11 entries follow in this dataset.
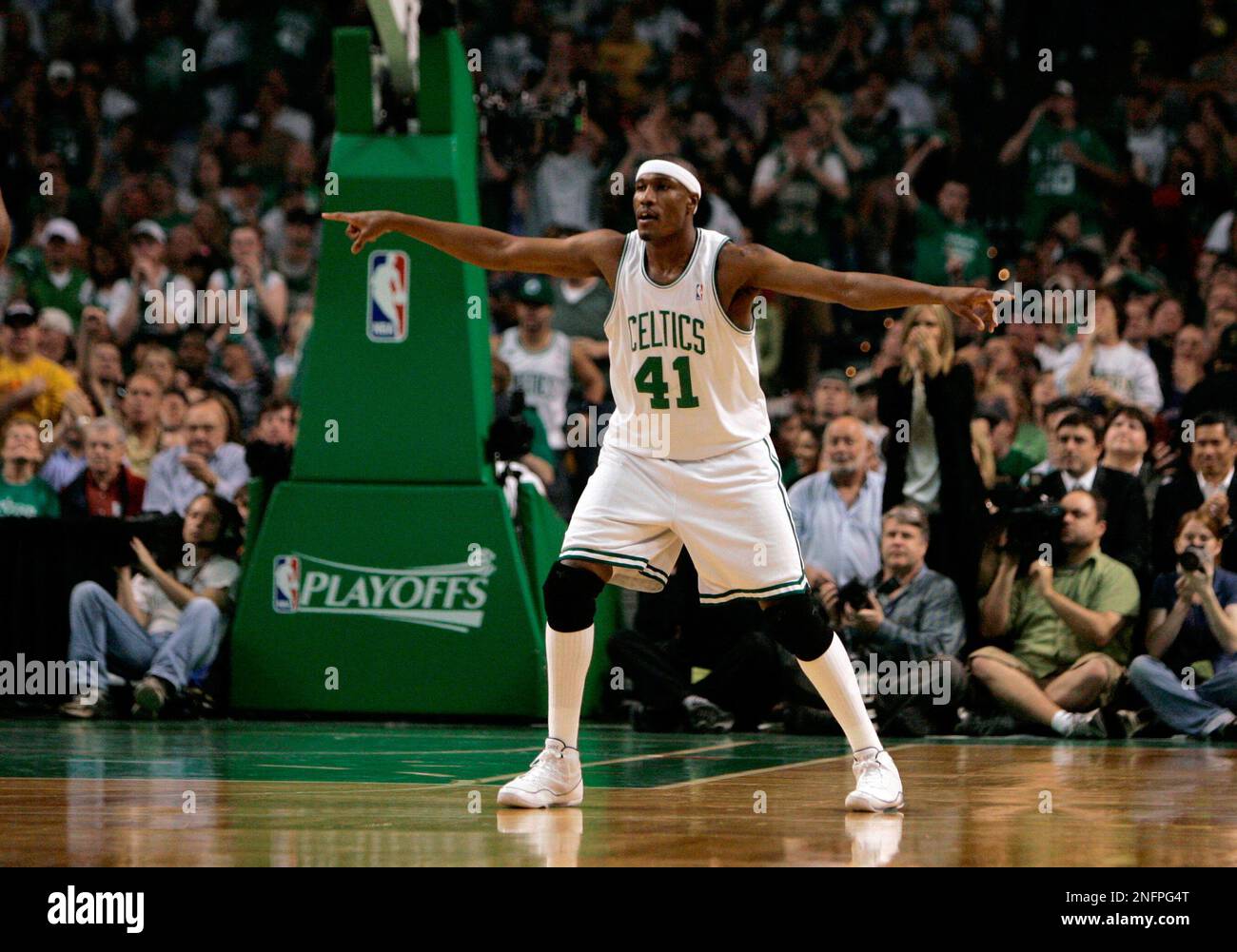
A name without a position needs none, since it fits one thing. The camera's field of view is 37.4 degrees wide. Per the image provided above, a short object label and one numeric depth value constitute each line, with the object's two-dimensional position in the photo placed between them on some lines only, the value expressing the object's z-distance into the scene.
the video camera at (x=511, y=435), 10.34
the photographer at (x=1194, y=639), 9.66
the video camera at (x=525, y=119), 11.09
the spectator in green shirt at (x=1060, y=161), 14.63
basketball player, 6.58
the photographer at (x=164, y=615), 10.69
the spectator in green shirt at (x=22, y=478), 11.68
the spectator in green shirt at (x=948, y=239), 13.79
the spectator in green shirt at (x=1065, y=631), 10.00
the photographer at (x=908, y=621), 10.02
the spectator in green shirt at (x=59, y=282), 15.09
